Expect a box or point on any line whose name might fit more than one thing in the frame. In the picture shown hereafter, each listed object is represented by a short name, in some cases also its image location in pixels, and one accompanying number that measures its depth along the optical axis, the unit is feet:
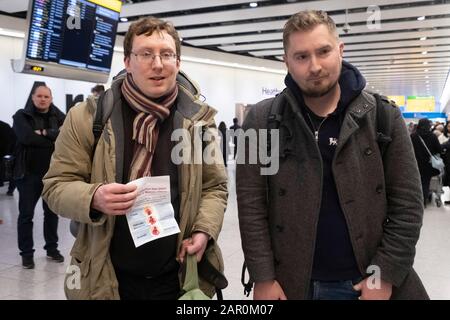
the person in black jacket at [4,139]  18.11
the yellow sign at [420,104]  103.04
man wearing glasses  5.07
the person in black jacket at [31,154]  13.28
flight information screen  13.89
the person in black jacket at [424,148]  23.77
